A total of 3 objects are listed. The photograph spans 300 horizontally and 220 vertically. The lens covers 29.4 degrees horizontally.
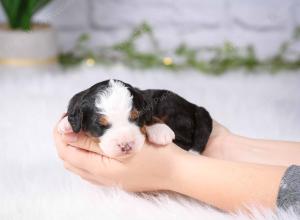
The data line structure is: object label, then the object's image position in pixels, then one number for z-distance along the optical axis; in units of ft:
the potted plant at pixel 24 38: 7.72
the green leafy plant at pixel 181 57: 8.27
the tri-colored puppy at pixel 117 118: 3.54
